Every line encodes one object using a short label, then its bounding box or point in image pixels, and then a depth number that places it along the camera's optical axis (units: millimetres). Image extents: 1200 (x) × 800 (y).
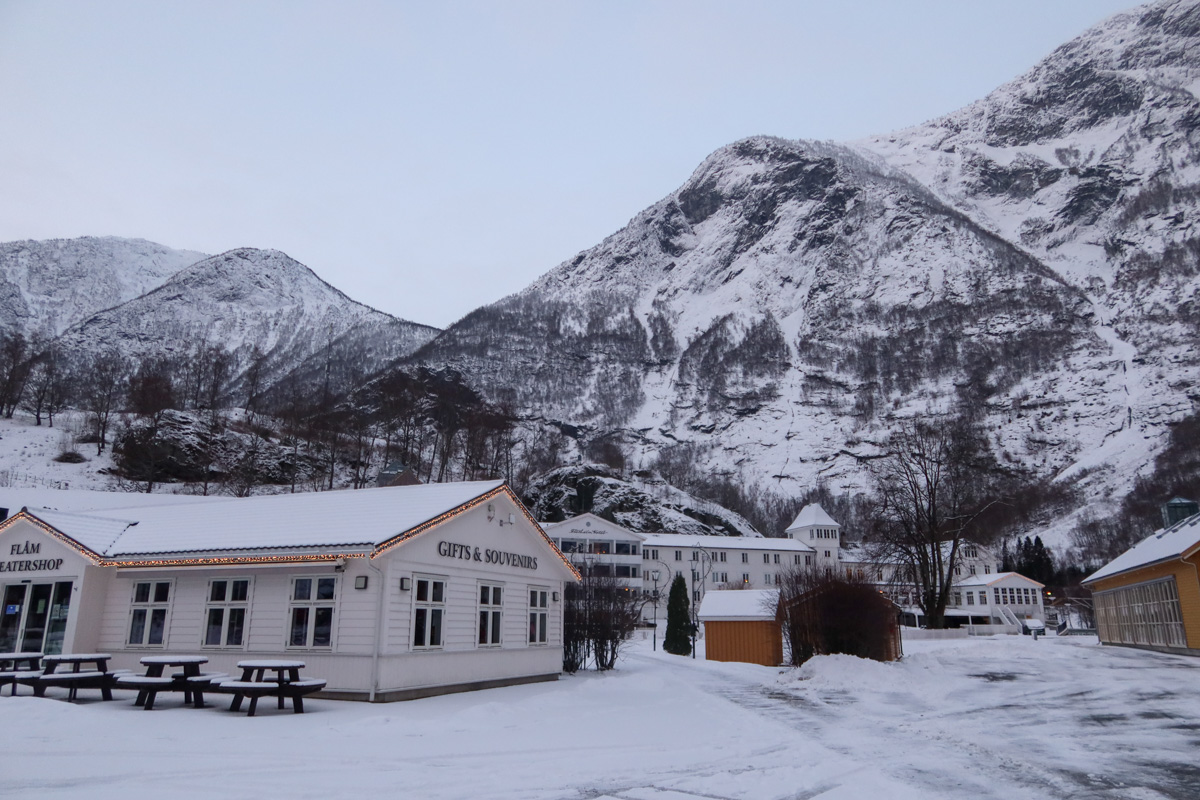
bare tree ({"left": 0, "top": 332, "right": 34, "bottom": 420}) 74000
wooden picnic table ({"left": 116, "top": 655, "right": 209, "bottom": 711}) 13789
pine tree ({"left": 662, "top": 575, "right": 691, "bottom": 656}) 39375
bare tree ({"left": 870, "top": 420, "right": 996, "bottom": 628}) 41469
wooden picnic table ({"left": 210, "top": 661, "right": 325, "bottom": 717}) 13625
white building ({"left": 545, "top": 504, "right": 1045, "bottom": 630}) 73688
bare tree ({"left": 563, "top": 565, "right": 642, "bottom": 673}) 25609
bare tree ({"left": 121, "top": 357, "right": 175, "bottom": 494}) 62625
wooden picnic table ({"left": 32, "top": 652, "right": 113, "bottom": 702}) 14438
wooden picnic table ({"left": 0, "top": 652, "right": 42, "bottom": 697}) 14977
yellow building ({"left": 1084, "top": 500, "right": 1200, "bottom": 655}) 27109
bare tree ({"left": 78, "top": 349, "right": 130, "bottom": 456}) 69406
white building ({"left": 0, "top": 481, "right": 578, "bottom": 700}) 16094
